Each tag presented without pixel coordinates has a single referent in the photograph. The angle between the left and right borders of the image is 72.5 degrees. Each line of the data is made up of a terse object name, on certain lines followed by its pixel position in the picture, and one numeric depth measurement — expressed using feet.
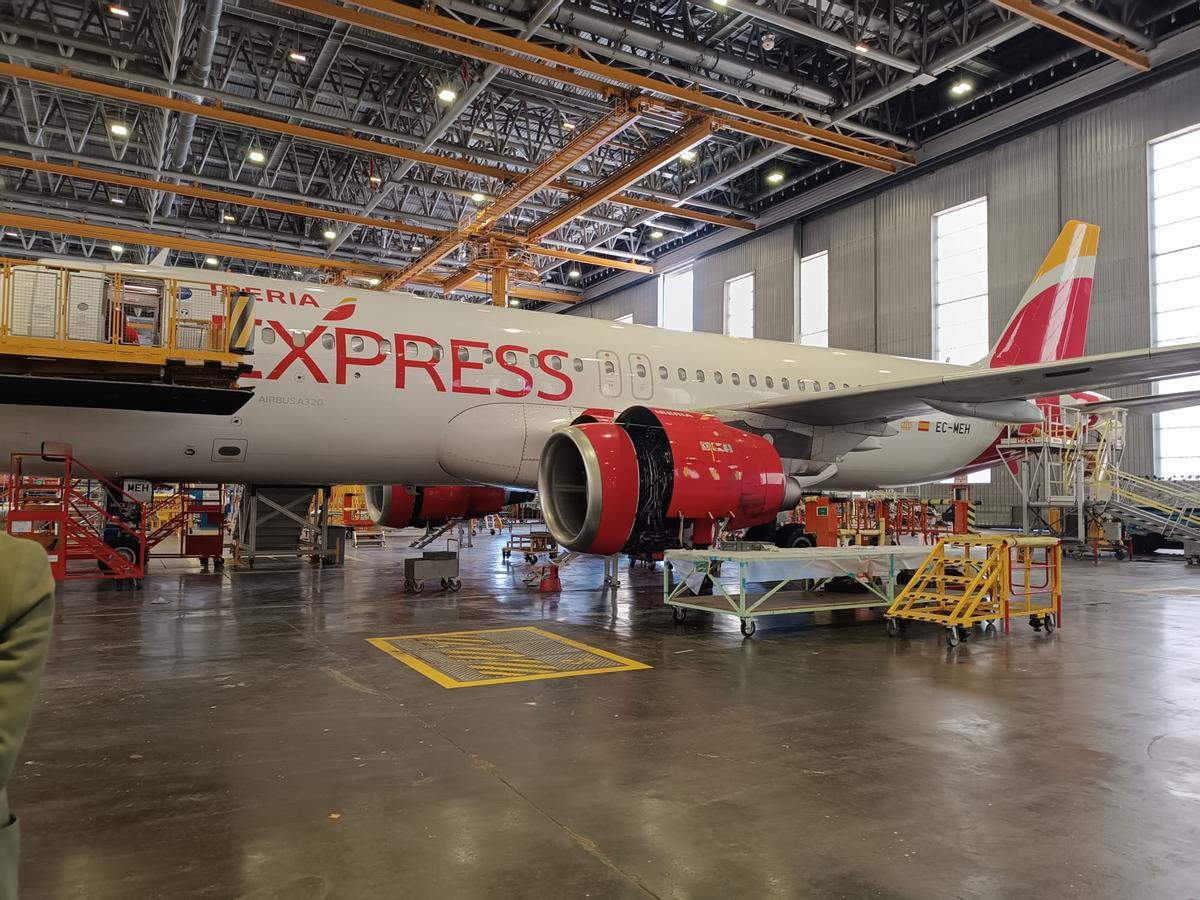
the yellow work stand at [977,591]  25.30
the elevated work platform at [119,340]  27.40
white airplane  28.60
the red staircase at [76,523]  32.07
